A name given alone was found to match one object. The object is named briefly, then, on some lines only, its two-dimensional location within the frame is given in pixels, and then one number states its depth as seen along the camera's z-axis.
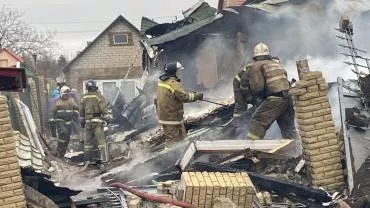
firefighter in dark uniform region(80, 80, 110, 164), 23.98
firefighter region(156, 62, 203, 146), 18.30
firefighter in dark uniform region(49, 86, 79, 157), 26.82
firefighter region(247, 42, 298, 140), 17.52
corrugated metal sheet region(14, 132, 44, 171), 14.36
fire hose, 12.12
